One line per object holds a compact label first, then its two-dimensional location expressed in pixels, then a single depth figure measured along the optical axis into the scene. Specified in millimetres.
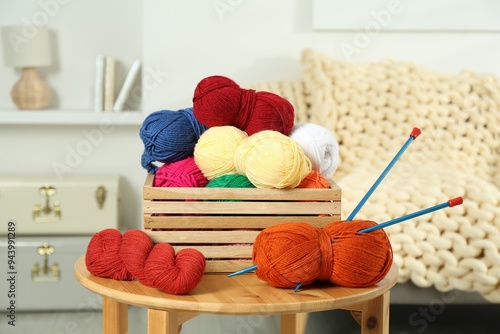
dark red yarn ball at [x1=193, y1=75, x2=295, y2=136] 1576
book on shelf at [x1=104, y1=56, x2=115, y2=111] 3117
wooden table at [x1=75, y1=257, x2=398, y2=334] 1382
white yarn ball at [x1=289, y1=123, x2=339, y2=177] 1591
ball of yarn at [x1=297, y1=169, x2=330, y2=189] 1561
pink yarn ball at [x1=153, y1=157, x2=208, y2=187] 1554
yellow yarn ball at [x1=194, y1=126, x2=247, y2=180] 1532
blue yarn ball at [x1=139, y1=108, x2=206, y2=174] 1580
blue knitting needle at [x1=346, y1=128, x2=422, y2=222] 1515
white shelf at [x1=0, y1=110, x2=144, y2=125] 3084
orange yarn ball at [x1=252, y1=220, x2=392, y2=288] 1428
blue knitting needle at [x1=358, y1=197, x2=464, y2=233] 1407
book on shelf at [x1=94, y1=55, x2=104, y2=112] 3127
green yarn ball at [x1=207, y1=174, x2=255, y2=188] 1541
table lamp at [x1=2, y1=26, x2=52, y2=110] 3089
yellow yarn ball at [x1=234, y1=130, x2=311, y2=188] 1493
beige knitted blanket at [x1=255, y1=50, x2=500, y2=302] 2193
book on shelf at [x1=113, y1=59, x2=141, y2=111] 3151
